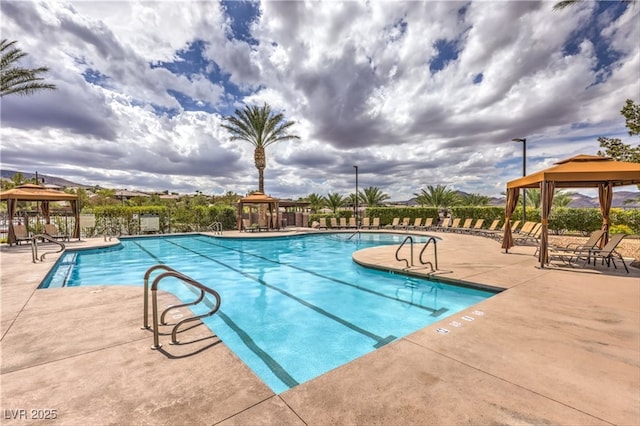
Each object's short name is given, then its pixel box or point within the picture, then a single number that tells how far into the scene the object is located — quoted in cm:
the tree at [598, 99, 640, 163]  1205
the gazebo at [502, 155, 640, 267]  729
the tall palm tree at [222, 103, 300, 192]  2276
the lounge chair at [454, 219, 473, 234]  1836
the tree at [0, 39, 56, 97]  1276
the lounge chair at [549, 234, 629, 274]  757
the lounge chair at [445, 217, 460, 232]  1914
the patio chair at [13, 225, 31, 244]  1363
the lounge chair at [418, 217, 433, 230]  2010
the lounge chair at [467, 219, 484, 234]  1738
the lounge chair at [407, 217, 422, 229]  2118
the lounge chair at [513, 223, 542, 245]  1085
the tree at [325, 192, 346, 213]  2956
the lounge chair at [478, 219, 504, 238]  1612
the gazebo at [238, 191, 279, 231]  1942
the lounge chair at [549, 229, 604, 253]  805
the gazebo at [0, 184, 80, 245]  1280
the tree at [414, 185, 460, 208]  2575
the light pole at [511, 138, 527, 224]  1530
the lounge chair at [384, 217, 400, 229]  2200
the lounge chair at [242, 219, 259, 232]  2106
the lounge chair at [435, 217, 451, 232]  1953
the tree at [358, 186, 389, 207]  2866
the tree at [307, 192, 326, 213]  3105
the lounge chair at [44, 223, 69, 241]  1476
